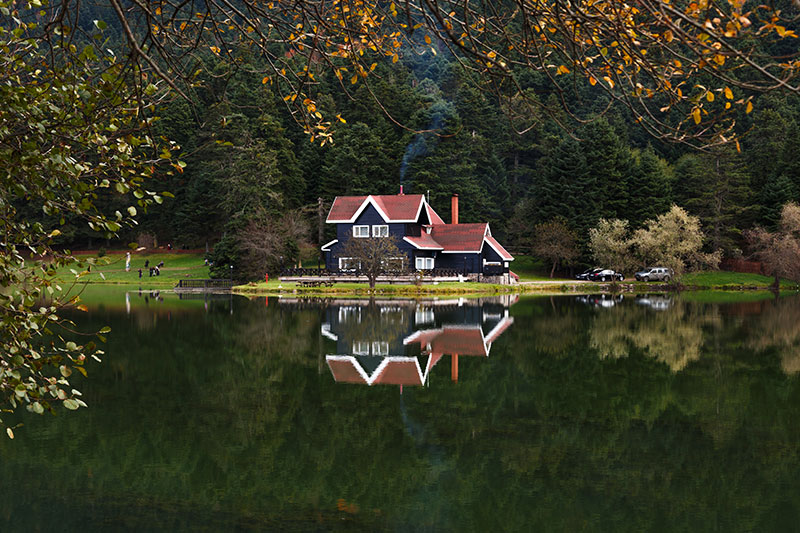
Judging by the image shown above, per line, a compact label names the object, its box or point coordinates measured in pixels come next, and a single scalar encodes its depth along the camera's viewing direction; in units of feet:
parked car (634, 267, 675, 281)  238.07
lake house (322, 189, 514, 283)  223.30
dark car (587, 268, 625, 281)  239.50
